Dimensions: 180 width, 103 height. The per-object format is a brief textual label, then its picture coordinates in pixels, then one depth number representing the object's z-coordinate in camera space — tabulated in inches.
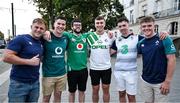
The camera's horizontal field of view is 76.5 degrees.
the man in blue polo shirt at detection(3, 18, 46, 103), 73.4
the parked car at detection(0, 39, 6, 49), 826.1
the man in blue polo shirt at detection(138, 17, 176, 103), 82.2
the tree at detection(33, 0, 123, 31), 481.7
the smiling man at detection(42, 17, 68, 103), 97.4
